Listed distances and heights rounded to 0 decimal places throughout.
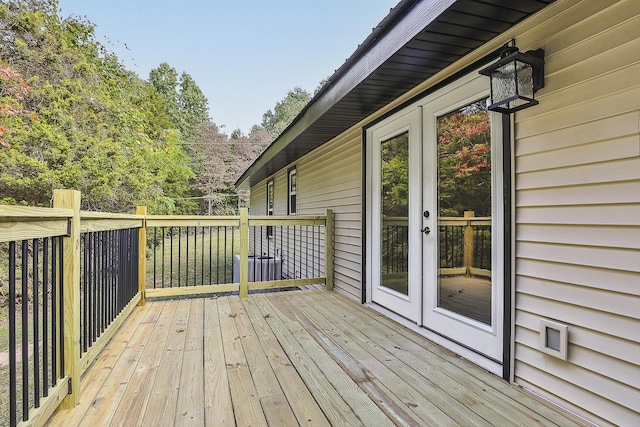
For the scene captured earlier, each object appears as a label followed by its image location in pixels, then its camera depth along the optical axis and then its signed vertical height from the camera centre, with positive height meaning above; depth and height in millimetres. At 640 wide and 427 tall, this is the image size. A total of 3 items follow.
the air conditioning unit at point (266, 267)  5570 -916
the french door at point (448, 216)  2154 -10
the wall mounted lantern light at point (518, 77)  1747 +760
